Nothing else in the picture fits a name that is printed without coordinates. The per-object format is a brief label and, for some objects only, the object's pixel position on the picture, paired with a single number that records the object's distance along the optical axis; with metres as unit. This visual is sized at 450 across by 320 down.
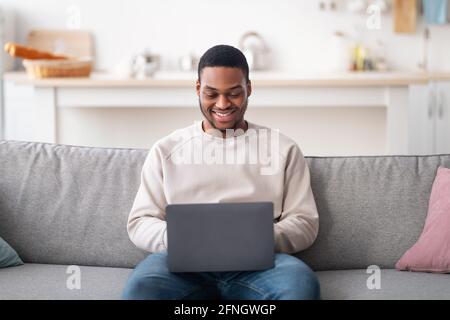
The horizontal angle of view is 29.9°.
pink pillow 2.46
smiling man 2.43
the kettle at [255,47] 5.35
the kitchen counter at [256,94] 4.23
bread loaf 4.16
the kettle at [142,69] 4.71
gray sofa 2.59
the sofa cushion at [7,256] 2.58
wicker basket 4.32
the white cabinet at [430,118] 4.93
